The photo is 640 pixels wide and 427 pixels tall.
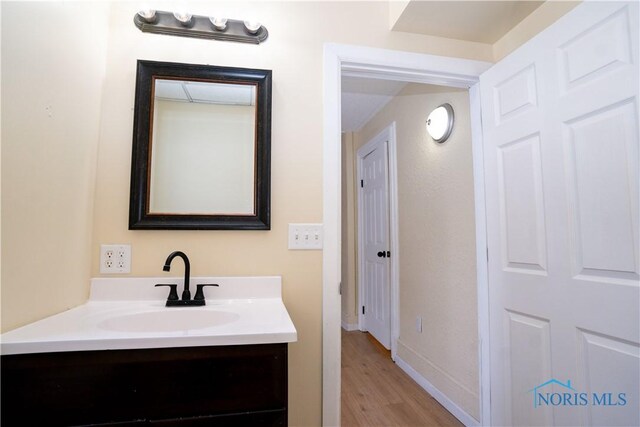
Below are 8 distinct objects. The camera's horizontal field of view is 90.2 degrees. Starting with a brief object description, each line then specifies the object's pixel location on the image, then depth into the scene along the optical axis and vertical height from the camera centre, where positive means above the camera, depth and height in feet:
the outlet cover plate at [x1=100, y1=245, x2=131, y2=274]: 4.23 -0.33
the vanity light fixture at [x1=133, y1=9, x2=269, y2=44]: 4.46 +2.97
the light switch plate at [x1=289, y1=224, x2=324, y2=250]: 4.69 -0.02
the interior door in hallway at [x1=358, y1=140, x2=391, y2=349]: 10.46 -0.19
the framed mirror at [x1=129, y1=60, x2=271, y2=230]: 4.38 +1.23
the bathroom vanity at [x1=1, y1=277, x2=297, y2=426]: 2.65 -1.23
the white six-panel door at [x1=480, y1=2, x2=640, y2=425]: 3.35 +0.16
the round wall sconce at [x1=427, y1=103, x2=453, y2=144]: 7.02 +2.57
